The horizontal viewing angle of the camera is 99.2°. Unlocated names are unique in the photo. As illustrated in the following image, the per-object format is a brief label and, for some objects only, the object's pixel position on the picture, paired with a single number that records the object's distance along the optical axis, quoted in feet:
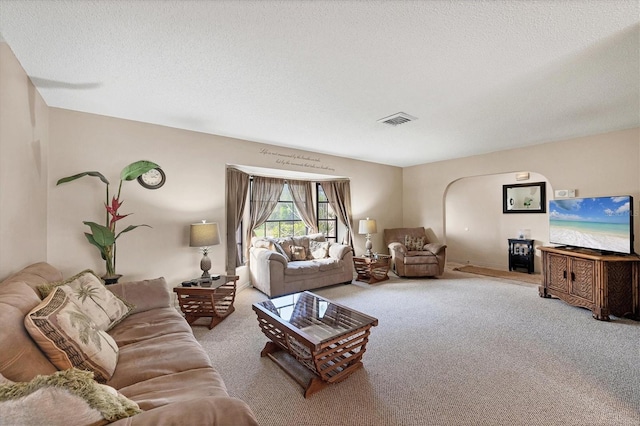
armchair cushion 19.08
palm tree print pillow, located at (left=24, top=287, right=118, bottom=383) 4.11
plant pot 9.59
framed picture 18.40
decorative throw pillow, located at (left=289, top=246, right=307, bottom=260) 15.85
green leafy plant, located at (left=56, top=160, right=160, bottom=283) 9.28
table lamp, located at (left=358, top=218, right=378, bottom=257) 18.21
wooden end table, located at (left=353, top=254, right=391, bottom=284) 16.53
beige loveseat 13.55
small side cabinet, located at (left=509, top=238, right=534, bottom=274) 18.42
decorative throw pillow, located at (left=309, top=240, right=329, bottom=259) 16.35
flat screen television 10.87
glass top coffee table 6.44
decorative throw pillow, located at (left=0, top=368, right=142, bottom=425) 2.35
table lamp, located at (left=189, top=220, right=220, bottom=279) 11.25
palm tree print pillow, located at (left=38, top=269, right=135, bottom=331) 5.82
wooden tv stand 10.53
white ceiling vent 10.53
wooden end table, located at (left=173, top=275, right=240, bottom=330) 10.03
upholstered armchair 17.16
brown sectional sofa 3.03
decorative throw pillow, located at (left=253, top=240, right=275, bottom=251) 15.16
